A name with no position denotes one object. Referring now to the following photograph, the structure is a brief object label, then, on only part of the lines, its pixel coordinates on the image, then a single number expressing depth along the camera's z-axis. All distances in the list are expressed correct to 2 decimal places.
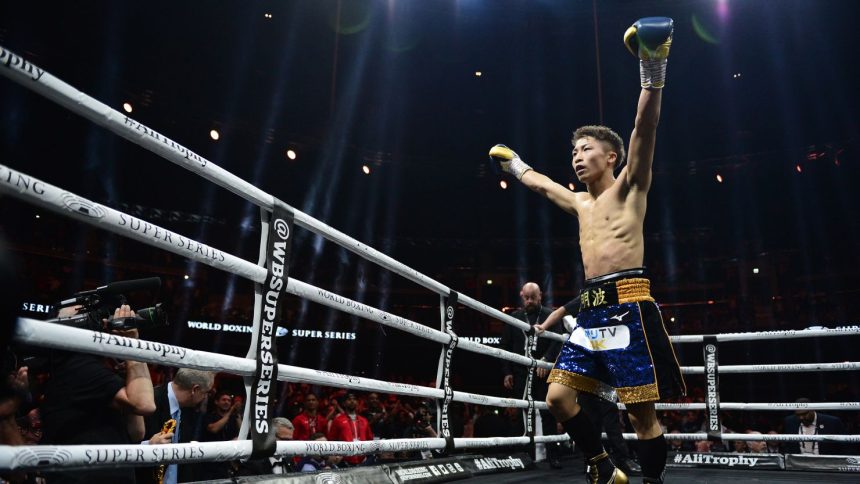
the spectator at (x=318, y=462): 5.54
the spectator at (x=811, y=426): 6.25
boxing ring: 1.28
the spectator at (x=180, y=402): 3.27
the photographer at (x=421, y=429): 7.64
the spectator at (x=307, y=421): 6.57
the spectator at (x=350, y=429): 6.92
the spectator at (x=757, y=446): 7.71
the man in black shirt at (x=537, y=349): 4.57
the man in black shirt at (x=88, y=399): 1.94
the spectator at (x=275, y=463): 3.93
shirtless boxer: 2.35
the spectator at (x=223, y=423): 3.95
